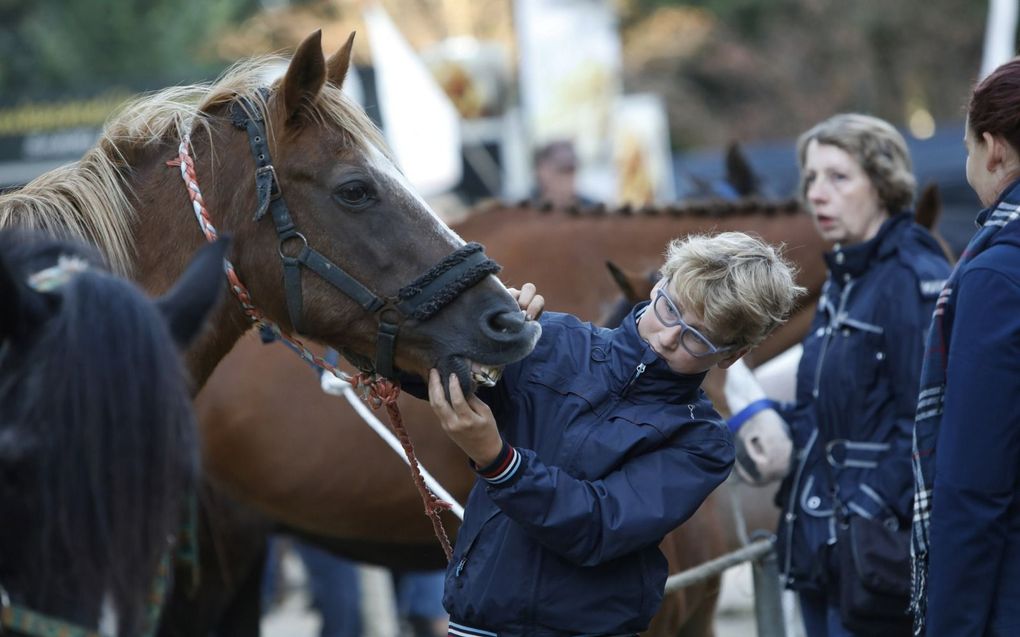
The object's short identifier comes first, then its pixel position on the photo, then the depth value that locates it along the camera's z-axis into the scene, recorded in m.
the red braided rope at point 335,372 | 5.38
